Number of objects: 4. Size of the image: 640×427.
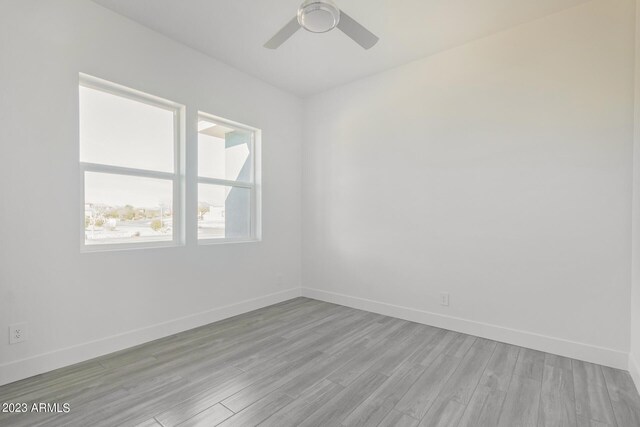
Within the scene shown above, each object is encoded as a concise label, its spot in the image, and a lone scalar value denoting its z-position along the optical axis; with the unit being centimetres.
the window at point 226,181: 343
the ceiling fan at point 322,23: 173
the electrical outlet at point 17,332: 212
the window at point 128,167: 259
